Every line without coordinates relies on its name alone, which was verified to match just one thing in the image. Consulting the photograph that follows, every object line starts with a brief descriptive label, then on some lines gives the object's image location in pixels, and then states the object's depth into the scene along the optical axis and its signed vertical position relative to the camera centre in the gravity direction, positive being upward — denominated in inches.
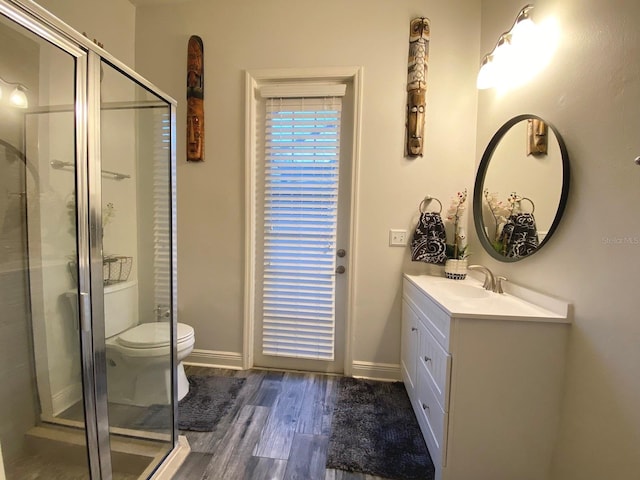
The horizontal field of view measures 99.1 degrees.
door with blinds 78.7 -2.1
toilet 55.9 -29.3
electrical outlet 78.2 -3.6
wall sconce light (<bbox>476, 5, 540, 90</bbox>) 54.5 +37.5
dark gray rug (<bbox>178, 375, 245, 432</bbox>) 61.9 -46.0
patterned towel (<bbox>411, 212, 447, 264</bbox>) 73.0 -4.0
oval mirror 48.1 +8.3
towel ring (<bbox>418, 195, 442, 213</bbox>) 77.0 +6.3
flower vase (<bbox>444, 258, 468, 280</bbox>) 71.6 -11.2
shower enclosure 39.9 -8.1
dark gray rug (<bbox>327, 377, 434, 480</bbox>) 51.8 -45.7
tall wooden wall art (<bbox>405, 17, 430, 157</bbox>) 72.3 +38.2
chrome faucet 61.8 -12.3
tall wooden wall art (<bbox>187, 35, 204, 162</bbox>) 79.1 +35.6
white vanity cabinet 44.9 -27.2
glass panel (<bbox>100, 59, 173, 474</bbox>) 53.1 -12.6
